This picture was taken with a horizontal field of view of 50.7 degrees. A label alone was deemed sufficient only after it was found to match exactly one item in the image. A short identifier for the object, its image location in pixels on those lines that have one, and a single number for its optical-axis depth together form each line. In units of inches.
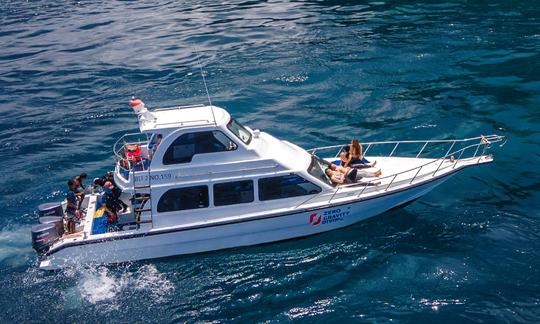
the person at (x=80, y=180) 696.7
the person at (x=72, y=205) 679.7
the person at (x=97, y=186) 698.8
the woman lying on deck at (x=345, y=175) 673.0
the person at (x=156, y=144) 631.2
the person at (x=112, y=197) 652.7
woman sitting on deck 703.7
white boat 628.4
